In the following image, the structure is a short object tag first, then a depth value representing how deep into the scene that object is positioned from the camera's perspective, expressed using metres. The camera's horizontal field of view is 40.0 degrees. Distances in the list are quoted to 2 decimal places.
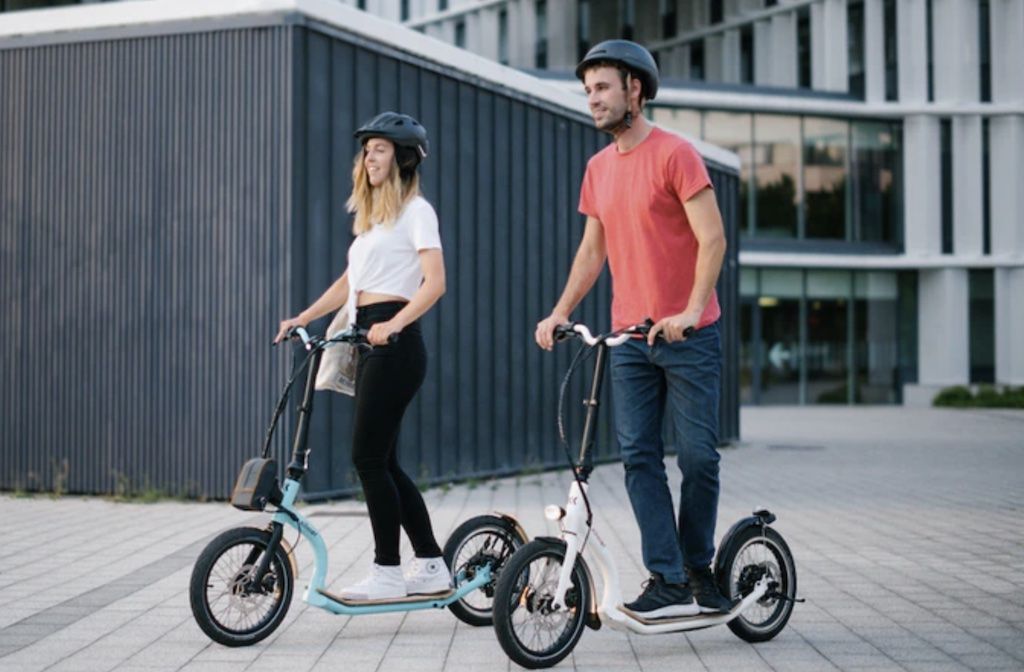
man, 5.11
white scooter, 4.81
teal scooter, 5.12
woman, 5.46
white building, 32.84
